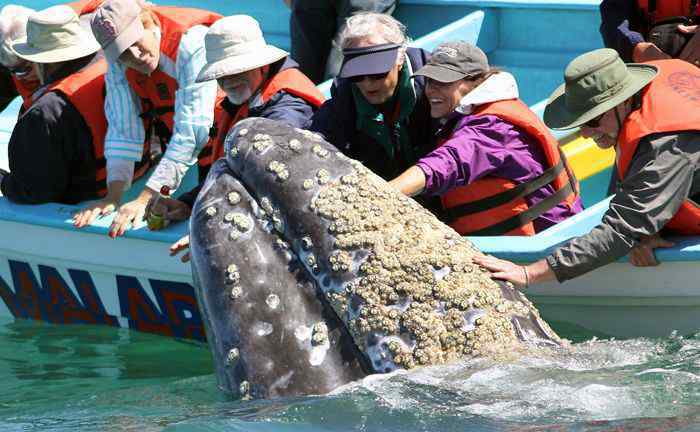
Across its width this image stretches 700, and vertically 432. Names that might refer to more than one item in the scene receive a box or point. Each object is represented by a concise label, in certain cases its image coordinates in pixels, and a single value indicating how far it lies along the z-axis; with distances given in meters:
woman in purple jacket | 14.09
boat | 14.27
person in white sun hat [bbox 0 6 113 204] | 17.66
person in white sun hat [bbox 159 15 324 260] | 15.22
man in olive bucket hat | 12.87
